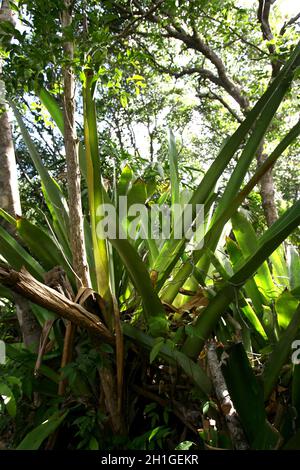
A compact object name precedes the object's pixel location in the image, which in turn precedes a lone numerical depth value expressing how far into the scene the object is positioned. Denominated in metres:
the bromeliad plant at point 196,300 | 1.09
